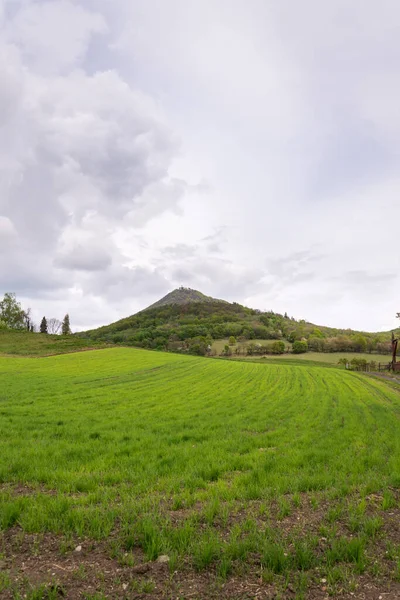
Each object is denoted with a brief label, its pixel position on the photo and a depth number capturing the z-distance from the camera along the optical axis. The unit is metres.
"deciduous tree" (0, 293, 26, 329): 121.62
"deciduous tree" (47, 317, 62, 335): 166.35
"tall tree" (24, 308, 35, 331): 133.14
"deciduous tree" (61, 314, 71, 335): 152.85
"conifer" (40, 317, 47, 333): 150.41
